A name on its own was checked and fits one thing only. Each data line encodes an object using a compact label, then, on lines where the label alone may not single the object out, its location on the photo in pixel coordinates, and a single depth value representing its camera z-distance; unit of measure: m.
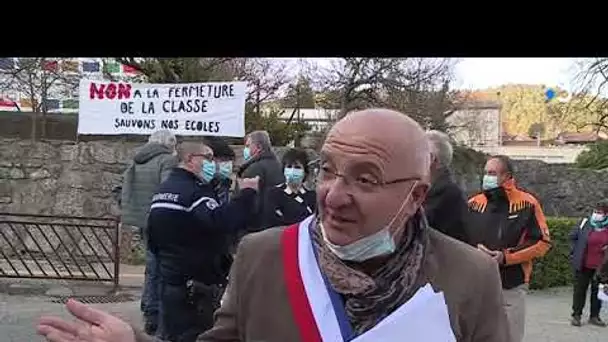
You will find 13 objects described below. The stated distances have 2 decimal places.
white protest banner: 9.35
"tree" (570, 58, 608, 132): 20.39
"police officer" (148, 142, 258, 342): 5.15
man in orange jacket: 5.10
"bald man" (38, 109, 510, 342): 2.00
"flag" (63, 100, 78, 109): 14.93
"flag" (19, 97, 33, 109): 15.47
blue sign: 30.25
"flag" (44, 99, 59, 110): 14.93
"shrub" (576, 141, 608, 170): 16.20
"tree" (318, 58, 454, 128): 16.45
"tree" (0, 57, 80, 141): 14.67
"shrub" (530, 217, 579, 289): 11.42
